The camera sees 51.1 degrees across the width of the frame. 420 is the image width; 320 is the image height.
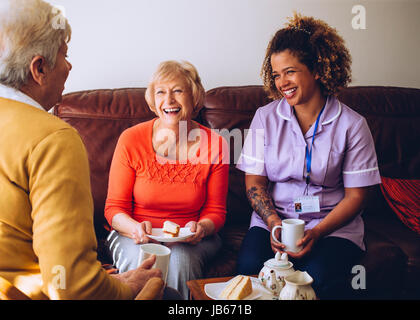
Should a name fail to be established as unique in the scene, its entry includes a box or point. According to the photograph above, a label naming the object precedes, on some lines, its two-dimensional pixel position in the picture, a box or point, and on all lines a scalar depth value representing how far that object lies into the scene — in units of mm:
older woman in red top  1915
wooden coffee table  1377
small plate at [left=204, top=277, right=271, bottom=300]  1357
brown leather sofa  1954
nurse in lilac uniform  1930
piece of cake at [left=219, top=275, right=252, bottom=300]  1331
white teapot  1375
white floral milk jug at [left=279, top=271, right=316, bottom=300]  1251
